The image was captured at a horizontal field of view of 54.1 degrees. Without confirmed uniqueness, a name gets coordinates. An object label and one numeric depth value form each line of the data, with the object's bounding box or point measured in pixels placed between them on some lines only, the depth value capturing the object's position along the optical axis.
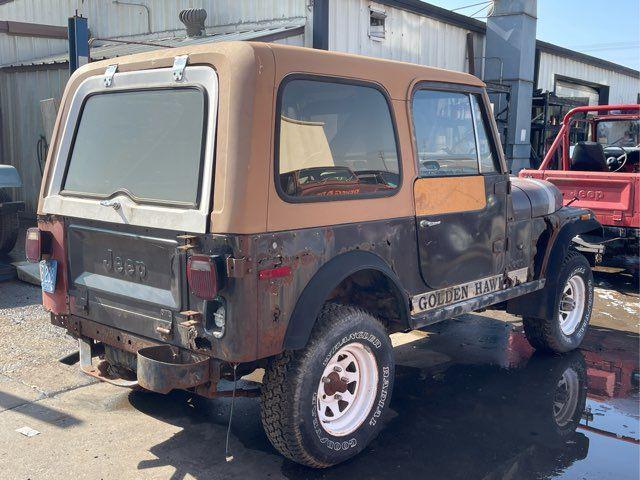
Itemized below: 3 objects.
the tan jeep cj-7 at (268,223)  3.04
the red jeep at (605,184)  7.77
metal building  10.27
